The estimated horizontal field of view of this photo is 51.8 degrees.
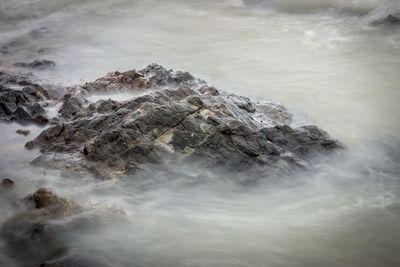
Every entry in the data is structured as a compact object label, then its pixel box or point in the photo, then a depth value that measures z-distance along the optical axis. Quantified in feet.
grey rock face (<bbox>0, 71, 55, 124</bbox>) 30.30
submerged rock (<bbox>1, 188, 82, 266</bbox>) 16.48
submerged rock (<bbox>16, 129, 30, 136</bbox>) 28.44
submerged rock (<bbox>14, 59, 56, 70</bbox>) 44.98
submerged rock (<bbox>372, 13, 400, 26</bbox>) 53.21
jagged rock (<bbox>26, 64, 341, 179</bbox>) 22.65
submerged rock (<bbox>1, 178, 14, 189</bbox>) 21.89
